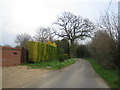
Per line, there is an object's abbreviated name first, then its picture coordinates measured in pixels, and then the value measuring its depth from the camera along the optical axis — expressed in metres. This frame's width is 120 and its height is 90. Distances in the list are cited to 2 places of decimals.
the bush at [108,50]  7.72
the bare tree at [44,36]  31.59
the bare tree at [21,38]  38.89
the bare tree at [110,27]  8.75
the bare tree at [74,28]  27.70
